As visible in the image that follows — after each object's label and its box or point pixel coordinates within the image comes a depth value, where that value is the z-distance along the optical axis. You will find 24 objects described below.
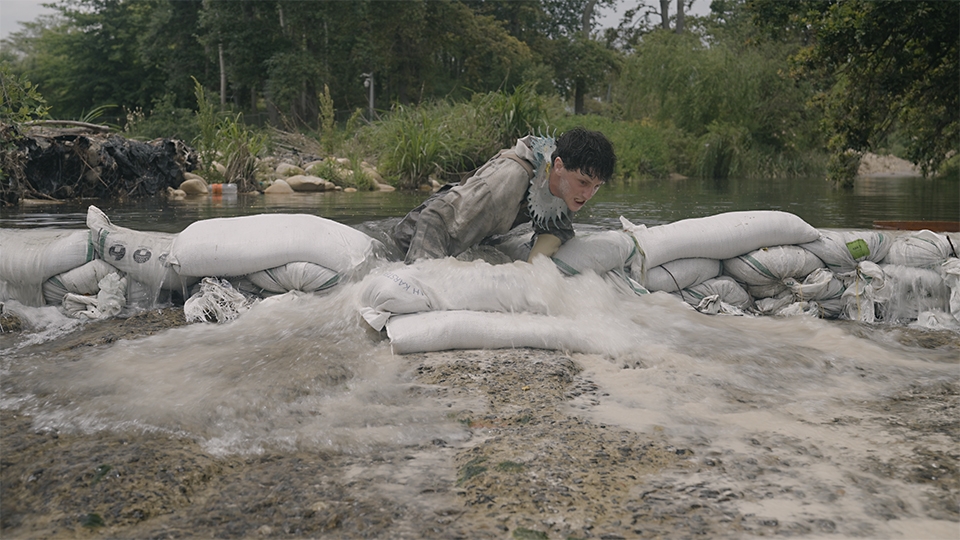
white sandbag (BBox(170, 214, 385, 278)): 3.47
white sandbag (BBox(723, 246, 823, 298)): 3.70
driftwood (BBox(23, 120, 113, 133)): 7.64
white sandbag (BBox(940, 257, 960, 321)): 3.51
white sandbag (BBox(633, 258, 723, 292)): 3.71
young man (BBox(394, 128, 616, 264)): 3.36
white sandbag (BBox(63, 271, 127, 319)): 3.42
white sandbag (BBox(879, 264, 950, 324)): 3.60
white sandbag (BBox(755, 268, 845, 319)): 3.63
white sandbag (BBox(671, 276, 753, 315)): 3.67
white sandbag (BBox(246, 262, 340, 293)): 3.47
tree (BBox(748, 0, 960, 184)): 7.71
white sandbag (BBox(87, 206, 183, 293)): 3.47
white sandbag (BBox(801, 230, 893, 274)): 3.70
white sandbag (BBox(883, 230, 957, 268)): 3.66
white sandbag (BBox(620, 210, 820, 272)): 3.70
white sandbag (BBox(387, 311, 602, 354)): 2.81
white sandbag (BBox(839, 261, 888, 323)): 3.61
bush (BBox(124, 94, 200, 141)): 18.81
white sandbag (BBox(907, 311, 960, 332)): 3.46
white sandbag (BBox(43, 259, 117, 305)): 3.46
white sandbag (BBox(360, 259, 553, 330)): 2.96
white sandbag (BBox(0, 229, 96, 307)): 3.40
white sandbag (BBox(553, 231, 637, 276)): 3.48
